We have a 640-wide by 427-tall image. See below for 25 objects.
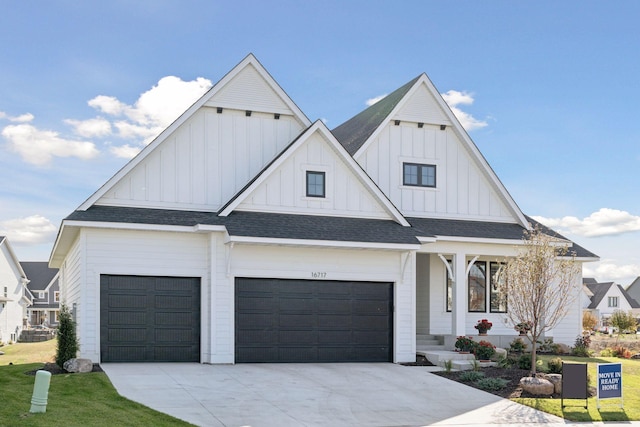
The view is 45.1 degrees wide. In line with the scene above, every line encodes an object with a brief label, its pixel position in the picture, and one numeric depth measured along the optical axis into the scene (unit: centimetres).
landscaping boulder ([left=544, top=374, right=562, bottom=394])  1845
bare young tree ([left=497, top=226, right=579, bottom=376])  1905
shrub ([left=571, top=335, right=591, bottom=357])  2541
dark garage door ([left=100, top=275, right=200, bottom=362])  2095
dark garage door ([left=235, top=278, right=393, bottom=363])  2180
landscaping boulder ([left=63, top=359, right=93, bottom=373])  1862
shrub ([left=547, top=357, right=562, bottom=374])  2016
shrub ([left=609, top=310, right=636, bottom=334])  5316
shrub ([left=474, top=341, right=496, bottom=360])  2205
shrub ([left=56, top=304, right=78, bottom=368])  1930
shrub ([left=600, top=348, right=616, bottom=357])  2648
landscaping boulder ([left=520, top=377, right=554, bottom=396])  1819
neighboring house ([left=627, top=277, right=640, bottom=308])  10048
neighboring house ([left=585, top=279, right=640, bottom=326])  8175
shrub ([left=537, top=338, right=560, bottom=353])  2538
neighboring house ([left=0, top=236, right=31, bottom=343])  5644
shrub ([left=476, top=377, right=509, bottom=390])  1881
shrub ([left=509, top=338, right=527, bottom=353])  2364
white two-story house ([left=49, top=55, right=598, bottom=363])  2112
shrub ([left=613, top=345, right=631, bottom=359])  2622
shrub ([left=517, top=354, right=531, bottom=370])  2080
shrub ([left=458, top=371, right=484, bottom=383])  1967
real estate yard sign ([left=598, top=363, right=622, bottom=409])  1705
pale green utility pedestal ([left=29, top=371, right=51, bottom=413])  1320
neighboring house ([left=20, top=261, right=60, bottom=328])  7981
